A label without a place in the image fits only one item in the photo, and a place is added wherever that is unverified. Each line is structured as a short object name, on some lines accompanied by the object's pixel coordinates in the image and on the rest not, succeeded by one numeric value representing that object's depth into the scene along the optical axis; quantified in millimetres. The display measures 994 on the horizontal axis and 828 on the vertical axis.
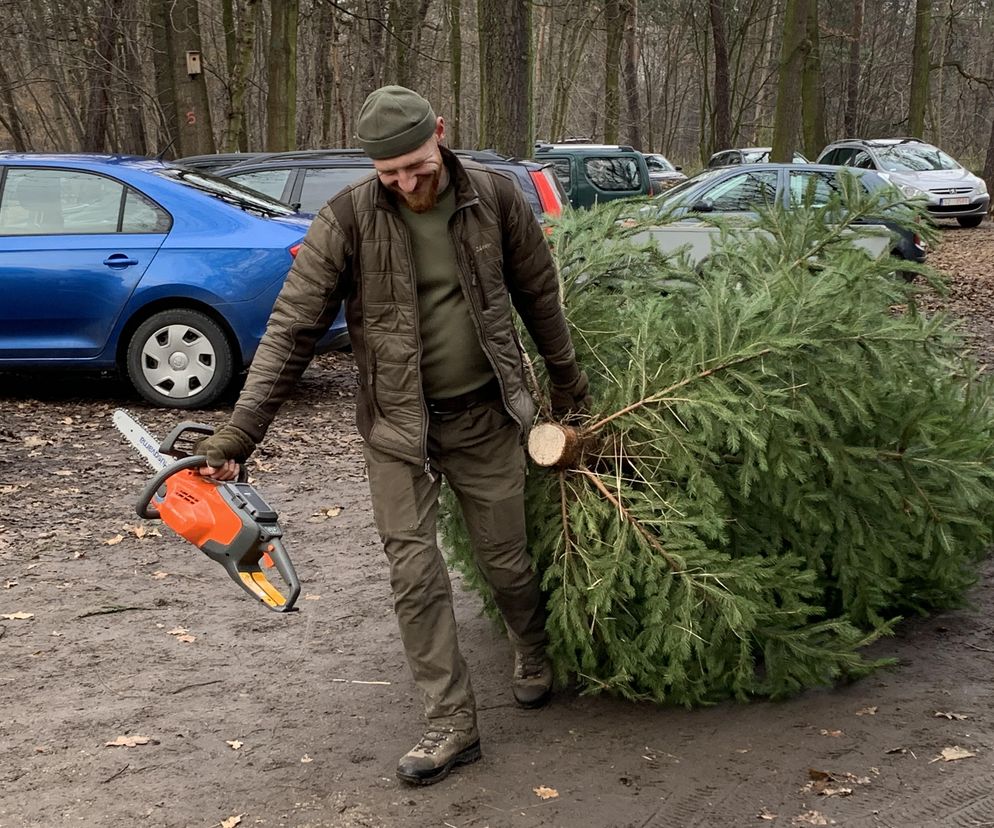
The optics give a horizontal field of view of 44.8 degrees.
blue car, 8375
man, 3578
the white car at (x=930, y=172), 24922
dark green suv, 21125
